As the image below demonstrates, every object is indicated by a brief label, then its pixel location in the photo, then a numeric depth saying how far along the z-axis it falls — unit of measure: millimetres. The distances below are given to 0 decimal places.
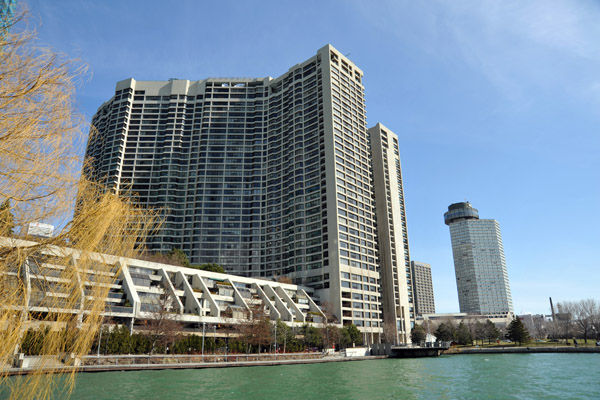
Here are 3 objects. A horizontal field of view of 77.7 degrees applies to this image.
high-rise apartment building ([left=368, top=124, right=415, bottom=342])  136500
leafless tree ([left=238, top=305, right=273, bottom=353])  73000
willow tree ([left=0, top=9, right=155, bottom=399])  9000
